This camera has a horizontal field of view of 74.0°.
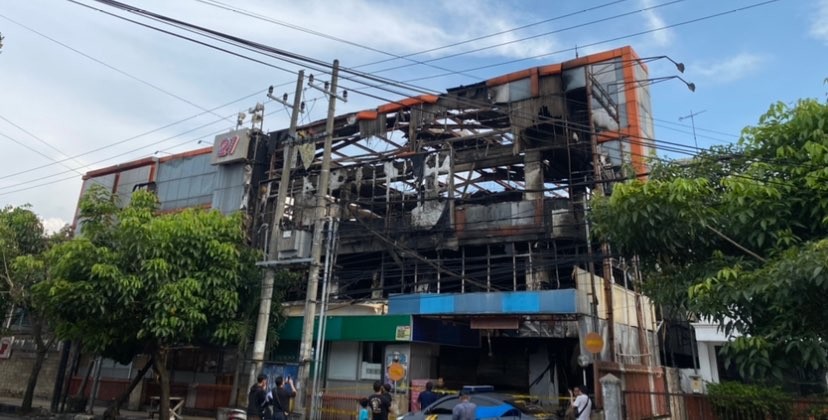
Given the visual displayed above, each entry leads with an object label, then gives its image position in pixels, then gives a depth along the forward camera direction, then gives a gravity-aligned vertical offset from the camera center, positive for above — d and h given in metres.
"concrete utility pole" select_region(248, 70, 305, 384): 15.20 +3.41
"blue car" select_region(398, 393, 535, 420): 11.34 -0.49
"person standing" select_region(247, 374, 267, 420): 11.65 -0.55
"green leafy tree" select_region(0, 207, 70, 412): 20.53 +3.51
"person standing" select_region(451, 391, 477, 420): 9.55 -0.45
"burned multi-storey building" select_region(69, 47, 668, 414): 16.83 +5.31
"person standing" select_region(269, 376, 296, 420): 11.11 -0.48
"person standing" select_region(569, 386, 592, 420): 12.09 -0.37
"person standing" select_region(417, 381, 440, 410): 12.87 -0.34
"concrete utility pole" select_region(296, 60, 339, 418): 14.56 +2.79
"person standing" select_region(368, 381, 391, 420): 11.32 -0.51
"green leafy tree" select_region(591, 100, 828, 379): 8.12 +2.73
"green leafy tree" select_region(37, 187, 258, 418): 15.78 +2.57
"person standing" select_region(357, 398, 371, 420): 12.20 -0.72
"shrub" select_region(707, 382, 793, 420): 9.59 -0.17
